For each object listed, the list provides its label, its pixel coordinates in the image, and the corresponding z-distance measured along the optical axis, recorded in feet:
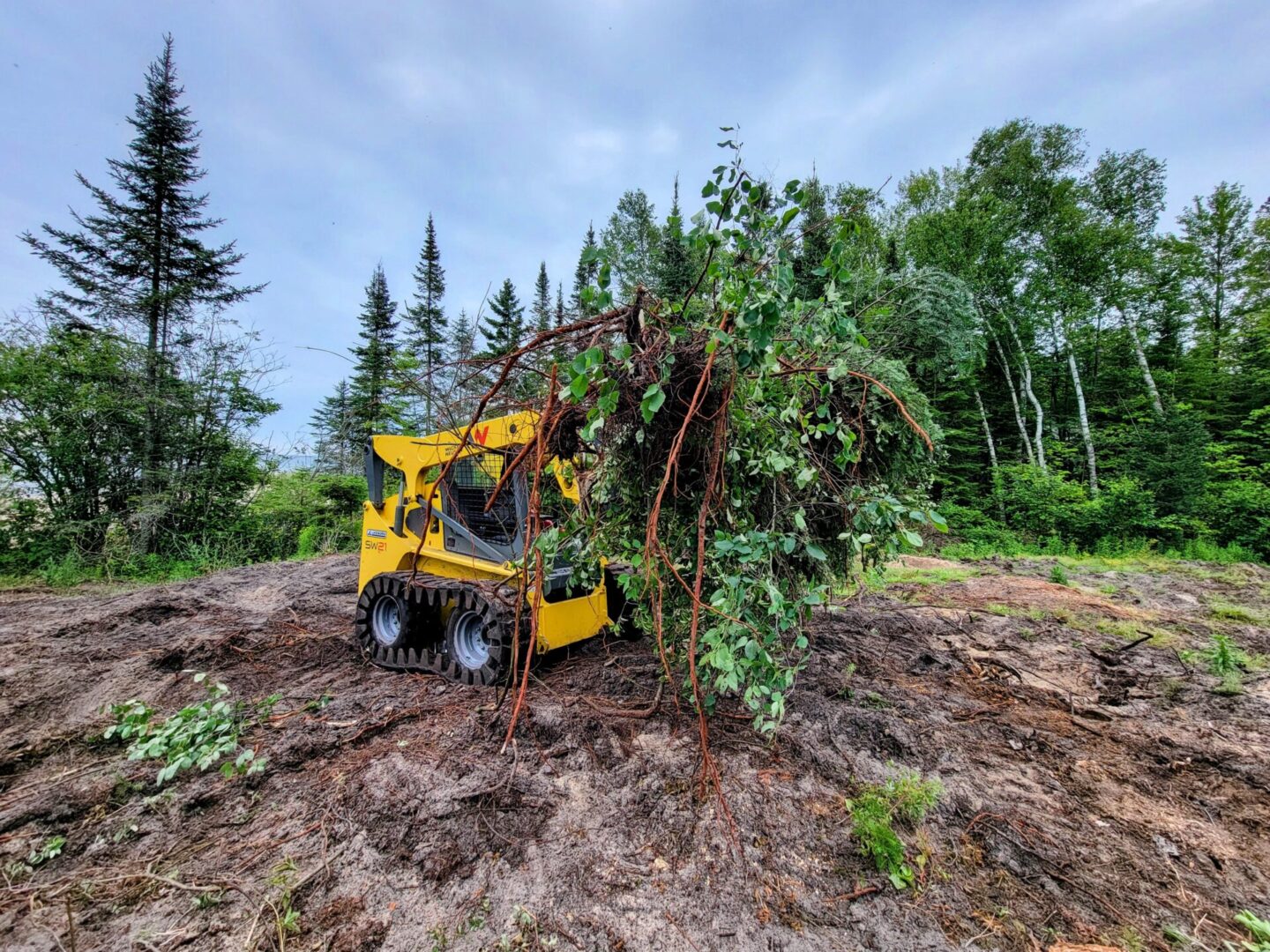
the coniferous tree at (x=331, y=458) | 36.58
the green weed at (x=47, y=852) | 6.54
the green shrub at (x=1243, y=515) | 37.40
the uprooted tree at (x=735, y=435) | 5.92
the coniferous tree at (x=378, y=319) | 60.08
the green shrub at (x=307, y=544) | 39.03
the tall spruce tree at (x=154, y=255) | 34.30
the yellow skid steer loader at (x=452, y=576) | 11.92
